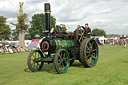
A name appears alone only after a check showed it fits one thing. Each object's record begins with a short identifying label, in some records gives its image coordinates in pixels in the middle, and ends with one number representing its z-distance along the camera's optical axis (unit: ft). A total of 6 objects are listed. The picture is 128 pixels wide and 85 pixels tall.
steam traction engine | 20.72
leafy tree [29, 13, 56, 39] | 184.85
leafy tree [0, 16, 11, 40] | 181.06
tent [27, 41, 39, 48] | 88.46
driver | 26.92
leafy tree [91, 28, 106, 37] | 332.80
